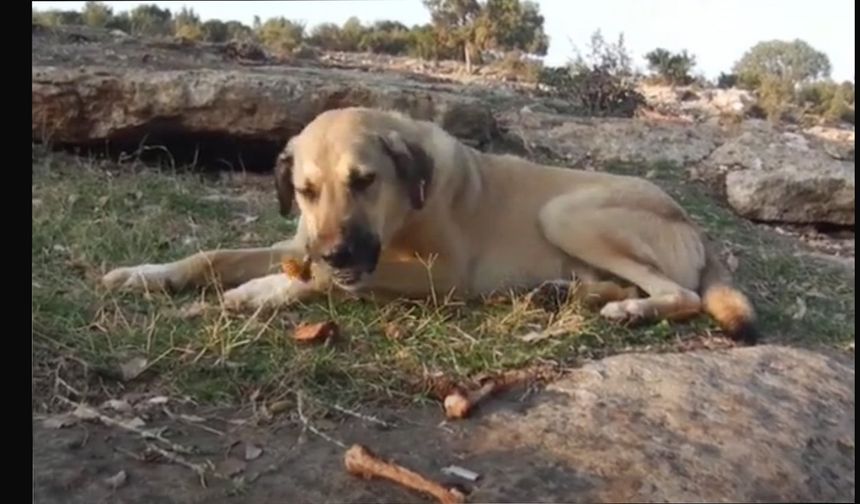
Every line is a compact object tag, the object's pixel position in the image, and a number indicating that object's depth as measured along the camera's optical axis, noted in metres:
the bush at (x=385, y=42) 15.77
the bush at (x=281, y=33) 14.63
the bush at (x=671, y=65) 14.01
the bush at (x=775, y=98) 12.42
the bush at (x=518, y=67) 12.28
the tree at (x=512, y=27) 12.27
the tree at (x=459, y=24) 12.12
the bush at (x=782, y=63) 13.10
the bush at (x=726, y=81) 14.99
